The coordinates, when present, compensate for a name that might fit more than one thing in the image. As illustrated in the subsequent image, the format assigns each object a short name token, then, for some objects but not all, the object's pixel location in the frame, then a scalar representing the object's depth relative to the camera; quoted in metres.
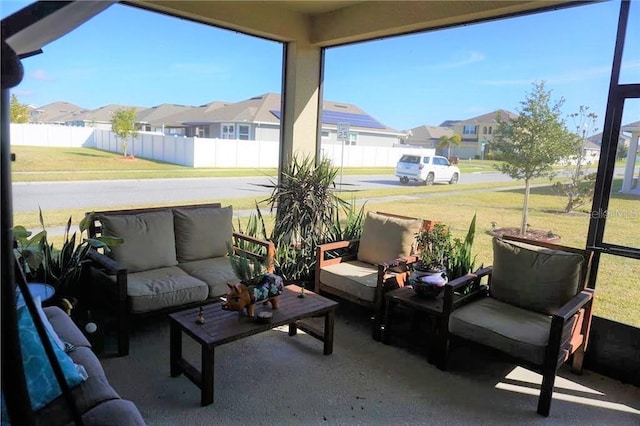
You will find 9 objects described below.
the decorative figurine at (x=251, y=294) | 2.68
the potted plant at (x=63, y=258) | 2.93
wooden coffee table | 2.44
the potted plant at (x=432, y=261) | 3.23
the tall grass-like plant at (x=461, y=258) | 3.57
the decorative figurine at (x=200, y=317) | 2.62
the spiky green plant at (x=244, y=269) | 2.82
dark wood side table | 2.98
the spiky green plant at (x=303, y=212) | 4.27
